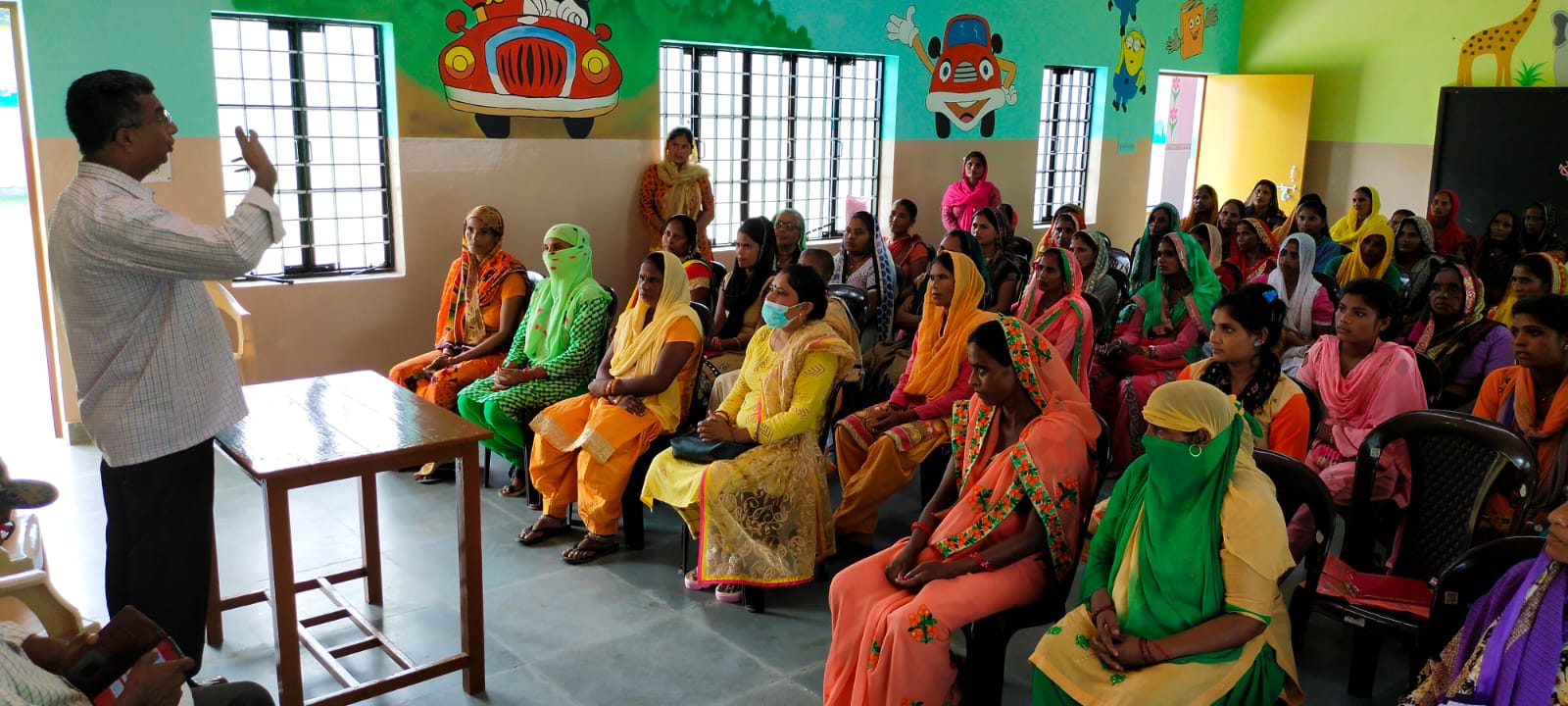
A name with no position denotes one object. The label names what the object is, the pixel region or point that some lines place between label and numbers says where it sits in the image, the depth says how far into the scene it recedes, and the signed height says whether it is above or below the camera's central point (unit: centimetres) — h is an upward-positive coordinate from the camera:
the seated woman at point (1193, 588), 230 -88
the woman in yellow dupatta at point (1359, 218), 789 -25
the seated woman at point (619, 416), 416 -97
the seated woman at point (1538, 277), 490 -40
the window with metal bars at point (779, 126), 795 +34
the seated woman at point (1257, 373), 327 -60
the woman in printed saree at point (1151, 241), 727 -41
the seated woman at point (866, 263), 613 -52
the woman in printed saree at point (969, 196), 877 -17
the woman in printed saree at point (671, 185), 732 -12
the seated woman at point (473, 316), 513 -74
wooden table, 267 -73
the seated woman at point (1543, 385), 332 -62
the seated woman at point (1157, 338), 499 -79
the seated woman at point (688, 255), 554 -45
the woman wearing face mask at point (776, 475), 367 -103
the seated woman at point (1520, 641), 202 -86
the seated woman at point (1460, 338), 462 -65
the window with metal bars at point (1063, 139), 1071 +38
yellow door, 1137 +52
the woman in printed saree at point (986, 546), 262 -94
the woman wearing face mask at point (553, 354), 463 -82
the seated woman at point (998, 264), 632 -54
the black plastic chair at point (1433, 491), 292 -86
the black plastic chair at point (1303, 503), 270 -80
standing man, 240 -41
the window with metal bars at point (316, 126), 594 +19
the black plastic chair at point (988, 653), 270 -118
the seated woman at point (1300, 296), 557 -59
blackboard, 957 +34
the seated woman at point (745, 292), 543 -62
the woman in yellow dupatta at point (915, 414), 412 -94
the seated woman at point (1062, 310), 461 -58
